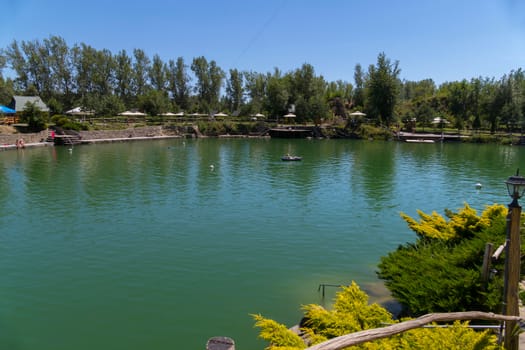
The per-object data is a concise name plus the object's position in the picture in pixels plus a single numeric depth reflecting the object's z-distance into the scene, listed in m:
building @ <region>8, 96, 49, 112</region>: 67.03
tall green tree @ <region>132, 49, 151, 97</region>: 95.31
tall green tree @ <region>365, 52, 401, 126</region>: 77.31
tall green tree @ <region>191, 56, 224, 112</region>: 98.38
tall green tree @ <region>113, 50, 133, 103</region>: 92.88
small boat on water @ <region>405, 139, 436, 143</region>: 66.21
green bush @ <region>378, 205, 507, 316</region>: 7.86
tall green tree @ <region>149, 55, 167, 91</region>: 97.19
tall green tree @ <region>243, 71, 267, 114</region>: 97.81
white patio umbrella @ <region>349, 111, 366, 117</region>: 75.44
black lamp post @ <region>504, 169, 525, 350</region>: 5.56
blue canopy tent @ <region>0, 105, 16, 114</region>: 55.59
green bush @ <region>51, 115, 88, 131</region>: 60.12
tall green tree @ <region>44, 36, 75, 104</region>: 85.44
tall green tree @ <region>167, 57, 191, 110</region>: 98.69
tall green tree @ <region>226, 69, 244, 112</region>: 100.19
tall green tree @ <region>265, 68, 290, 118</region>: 85.00
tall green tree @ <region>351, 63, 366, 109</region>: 97.56
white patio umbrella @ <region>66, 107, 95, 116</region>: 69.21
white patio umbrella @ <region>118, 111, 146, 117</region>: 72.31
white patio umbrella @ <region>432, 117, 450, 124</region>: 75.31
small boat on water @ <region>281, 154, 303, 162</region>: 41.03
